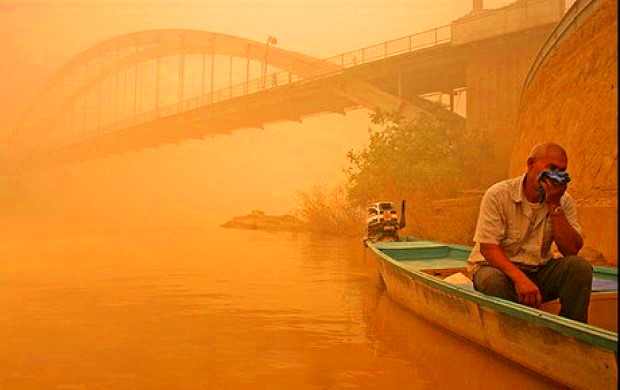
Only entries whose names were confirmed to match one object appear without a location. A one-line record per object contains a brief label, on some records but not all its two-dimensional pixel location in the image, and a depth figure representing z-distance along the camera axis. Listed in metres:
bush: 21.78
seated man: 3.72
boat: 3.17
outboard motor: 10.73
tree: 18.06
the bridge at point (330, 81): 19.58
